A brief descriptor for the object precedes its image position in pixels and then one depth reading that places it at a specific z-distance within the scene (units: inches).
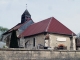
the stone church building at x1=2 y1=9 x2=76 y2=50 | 1054.7
